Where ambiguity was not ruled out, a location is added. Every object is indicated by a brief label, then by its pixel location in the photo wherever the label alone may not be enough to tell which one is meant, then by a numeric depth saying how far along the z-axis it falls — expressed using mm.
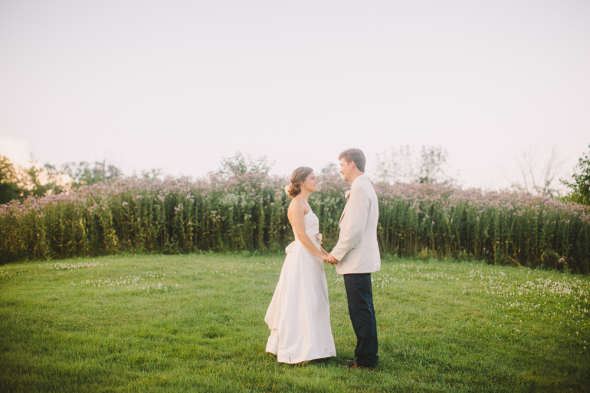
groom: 3602
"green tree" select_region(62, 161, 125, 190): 27997
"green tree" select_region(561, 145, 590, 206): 13430
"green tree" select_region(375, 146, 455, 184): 22891
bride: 3773
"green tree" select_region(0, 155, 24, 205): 25266
